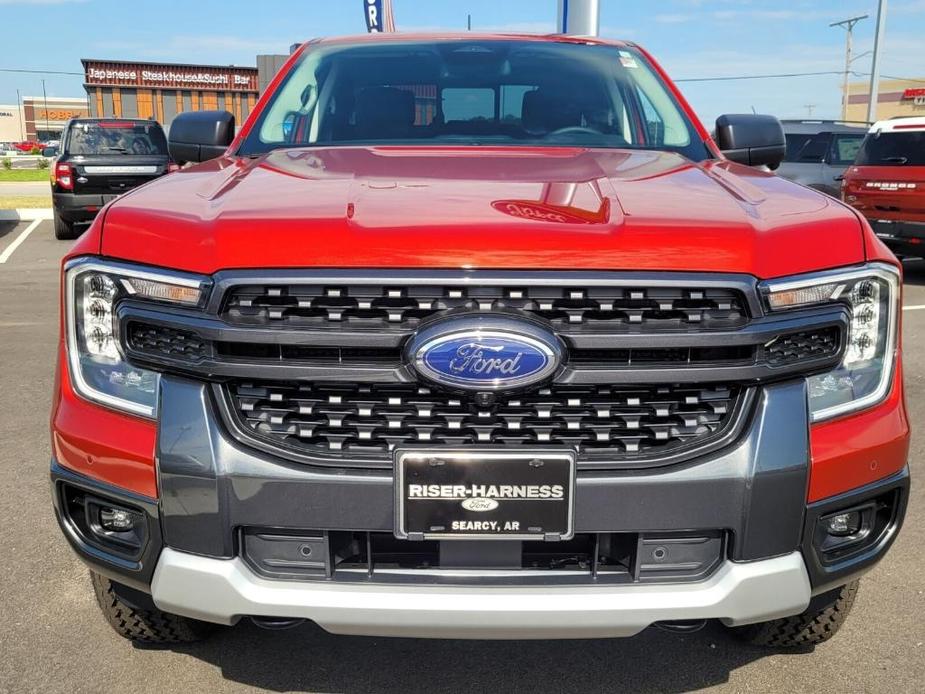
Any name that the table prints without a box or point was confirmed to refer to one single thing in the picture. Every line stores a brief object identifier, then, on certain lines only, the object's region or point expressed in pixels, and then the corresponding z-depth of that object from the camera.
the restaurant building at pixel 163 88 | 68.56
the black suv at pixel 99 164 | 13.94
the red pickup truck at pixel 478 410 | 1.98
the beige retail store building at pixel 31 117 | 130.50
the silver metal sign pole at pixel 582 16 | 9.62
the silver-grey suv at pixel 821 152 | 13.07
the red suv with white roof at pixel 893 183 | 10.06
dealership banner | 14.61
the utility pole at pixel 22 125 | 127.94
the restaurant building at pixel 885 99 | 78.69
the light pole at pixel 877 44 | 26.80
